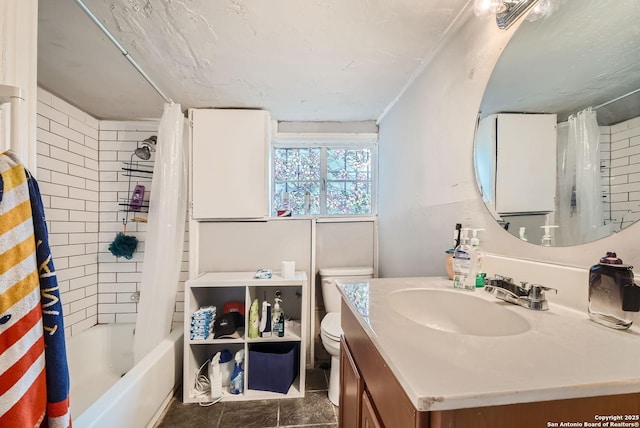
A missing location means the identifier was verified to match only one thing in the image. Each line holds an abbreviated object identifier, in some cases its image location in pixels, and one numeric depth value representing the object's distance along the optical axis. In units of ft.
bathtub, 3.96
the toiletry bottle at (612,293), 1.81
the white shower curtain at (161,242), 5.64
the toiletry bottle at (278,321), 5.90
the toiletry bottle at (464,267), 3.00
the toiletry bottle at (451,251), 3.46
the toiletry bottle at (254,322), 5.80
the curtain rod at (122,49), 3.58
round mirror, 2.04
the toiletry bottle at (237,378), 5.72
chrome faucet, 2.31
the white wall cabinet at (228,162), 6.41
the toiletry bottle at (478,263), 3.03
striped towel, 1.82
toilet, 5.46
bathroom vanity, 1.26
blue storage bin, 5.70
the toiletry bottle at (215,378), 5.61
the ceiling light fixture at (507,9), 2.65
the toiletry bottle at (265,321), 5.83
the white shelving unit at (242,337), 5.69
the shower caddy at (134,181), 7.05
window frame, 7.54
